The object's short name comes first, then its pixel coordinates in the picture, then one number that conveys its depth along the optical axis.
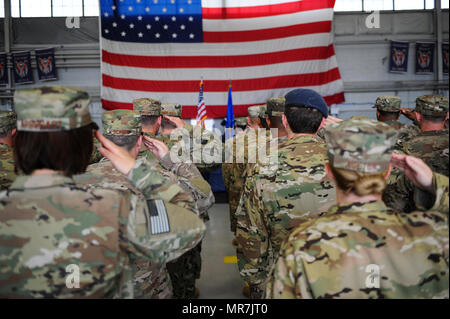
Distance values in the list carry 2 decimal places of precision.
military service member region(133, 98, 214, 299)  3.32
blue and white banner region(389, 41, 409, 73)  10.38
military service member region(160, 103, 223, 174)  4.52
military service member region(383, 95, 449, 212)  2.22
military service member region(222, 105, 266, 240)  4.41
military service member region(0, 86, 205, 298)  1.21
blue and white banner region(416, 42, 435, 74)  10.47
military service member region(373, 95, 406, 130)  4.32
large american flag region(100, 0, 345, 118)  7.70
